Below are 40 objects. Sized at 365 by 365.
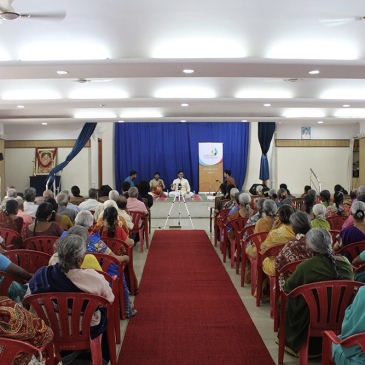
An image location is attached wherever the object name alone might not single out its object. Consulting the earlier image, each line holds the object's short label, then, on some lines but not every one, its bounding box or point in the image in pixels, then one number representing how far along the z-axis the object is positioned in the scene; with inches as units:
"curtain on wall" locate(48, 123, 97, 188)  450.9
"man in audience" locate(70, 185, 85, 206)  315.6
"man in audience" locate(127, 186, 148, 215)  281.7
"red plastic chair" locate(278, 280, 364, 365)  102.9
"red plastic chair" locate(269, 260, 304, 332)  123.8
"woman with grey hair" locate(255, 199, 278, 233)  185.6
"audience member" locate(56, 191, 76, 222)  217.3
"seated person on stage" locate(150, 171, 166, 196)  495.8
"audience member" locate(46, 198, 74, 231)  199.5
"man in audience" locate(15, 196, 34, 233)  215.9
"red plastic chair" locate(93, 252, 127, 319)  137.0
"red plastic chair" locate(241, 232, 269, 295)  175.5
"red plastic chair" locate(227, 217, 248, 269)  224.2
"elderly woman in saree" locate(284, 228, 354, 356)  110.0
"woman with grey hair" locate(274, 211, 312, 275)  129.1
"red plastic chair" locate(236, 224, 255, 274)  188.4
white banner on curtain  553.6
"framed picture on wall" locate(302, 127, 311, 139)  556.7
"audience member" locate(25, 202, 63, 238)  171.0
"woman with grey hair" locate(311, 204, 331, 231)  186.2
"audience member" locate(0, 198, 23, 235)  195.9
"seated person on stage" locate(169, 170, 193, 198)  500.4
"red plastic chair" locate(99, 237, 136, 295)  165.2
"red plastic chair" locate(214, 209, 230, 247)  269.1
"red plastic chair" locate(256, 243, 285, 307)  153.3
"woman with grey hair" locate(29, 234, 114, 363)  98.8
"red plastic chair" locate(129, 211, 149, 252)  266.2
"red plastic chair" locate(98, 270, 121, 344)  117.2
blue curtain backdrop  586.2
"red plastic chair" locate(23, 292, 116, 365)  96.4
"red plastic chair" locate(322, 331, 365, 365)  77.2
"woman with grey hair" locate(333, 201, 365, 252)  156.9
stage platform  439.2
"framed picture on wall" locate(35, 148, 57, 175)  519.8
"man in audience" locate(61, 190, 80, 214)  238.9
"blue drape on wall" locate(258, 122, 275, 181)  498.6
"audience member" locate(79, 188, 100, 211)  258.6
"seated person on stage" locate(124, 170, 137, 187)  405.1
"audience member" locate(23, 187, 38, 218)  243.0
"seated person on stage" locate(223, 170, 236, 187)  445.7
